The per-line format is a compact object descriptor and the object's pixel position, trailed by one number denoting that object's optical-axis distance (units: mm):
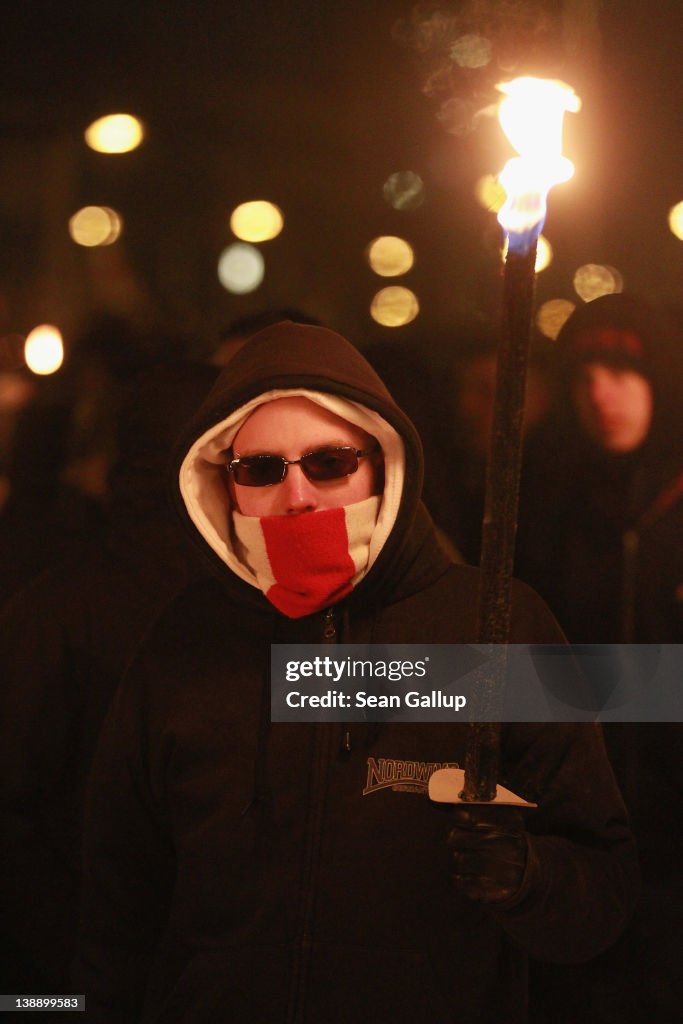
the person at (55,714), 4371
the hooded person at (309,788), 3301
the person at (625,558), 4164
